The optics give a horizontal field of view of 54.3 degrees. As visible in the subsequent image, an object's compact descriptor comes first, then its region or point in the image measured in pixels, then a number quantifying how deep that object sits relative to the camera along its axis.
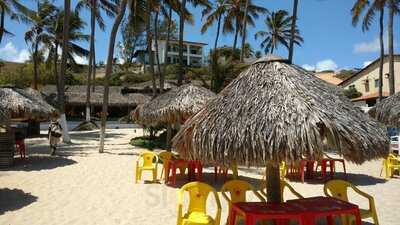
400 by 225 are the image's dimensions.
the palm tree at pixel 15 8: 18.62
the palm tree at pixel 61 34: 31.34
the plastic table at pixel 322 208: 4.55
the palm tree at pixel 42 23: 32.75
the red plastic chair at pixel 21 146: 13.15
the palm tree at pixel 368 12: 24.03
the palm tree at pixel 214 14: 30.90
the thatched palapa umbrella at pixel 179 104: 11.20
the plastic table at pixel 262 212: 4.49
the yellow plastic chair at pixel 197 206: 5.02
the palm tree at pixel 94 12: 27.48
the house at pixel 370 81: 31.13
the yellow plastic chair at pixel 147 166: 9.58
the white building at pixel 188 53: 67.72
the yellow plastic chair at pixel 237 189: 5.80
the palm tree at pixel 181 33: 20.06
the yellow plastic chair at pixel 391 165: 10.54
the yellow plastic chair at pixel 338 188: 5.91
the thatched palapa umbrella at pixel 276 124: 4.34
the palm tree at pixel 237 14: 30.44
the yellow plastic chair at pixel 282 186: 5.58
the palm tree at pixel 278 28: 39.86
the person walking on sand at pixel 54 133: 13.73
